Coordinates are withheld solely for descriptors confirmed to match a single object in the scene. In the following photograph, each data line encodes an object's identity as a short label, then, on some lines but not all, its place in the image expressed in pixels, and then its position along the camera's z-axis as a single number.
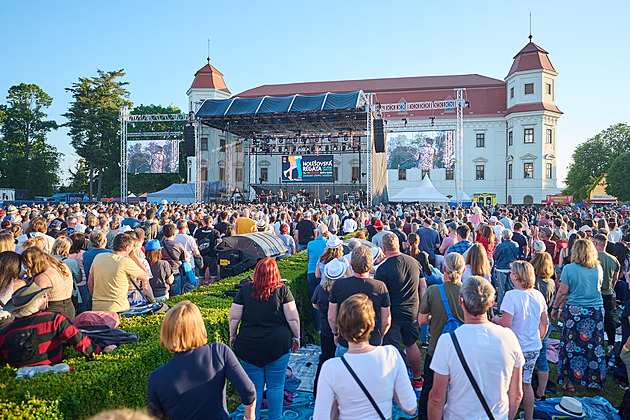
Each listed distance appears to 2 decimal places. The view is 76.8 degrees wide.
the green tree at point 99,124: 49.66
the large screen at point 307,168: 32.84
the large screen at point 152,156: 38.38
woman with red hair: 3.59
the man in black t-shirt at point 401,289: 4.58
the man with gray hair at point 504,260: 7.05
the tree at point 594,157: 57.81
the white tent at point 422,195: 29.56
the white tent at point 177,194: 37.56
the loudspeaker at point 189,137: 29.27
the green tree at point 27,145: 50.31
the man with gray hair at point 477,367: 2.47
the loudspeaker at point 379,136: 25.20
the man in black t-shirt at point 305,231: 11.12
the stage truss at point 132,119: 30.09
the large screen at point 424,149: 32.56
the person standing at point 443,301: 3.90
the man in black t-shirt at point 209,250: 9.11
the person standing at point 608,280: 5.94
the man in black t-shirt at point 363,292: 3.99
